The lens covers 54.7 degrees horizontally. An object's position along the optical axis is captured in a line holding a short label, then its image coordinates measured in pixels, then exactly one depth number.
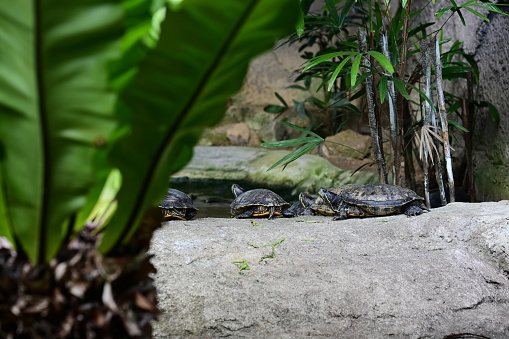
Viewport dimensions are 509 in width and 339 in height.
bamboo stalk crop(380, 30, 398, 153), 4.56
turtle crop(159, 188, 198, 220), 4.29
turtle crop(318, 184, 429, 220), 4.11
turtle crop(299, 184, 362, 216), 4.56
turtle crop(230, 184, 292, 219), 4.52
